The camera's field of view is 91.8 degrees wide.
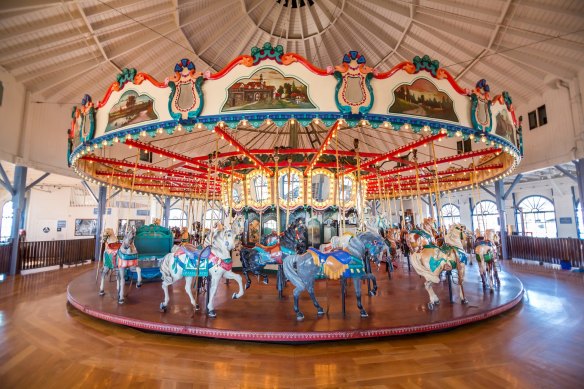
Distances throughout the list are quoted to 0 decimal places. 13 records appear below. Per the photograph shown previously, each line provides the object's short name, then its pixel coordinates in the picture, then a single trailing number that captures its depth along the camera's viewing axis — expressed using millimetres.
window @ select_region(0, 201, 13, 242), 17281
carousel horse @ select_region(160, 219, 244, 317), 4328
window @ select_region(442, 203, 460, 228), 21311
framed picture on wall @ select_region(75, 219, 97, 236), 19969
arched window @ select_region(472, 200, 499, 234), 19312
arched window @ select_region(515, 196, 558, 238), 16391
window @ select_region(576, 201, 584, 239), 14672
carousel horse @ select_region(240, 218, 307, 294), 5057
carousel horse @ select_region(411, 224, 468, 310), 4609
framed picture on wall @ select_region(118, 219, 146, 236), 20972
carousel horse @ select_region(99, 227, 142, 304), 5092
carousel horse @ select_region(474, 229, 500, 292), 5800
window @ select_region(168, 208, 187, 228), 25483
